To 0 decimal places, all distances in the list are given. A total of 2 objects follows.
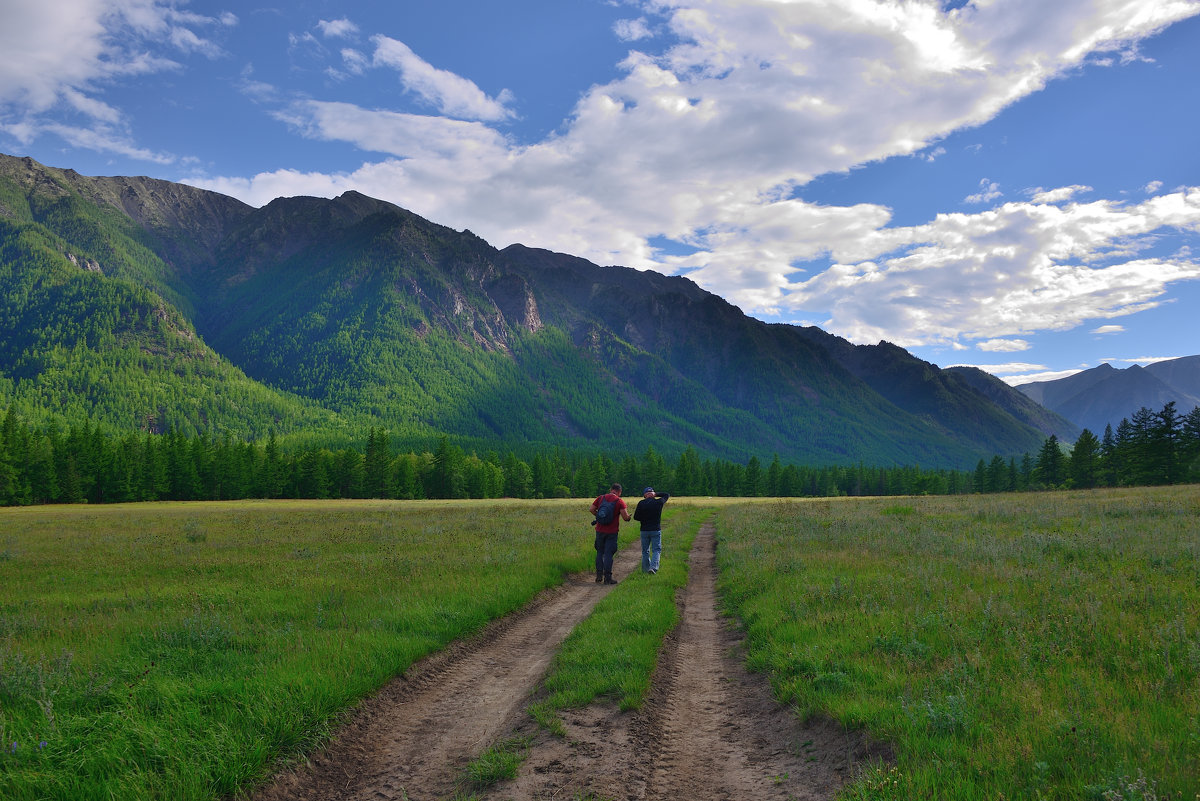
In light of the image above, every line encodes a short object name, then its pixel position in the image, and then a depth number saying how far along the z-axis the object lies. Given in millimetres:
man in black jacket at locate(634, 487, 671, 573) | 16484
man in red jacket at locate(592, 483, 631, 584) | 16391
